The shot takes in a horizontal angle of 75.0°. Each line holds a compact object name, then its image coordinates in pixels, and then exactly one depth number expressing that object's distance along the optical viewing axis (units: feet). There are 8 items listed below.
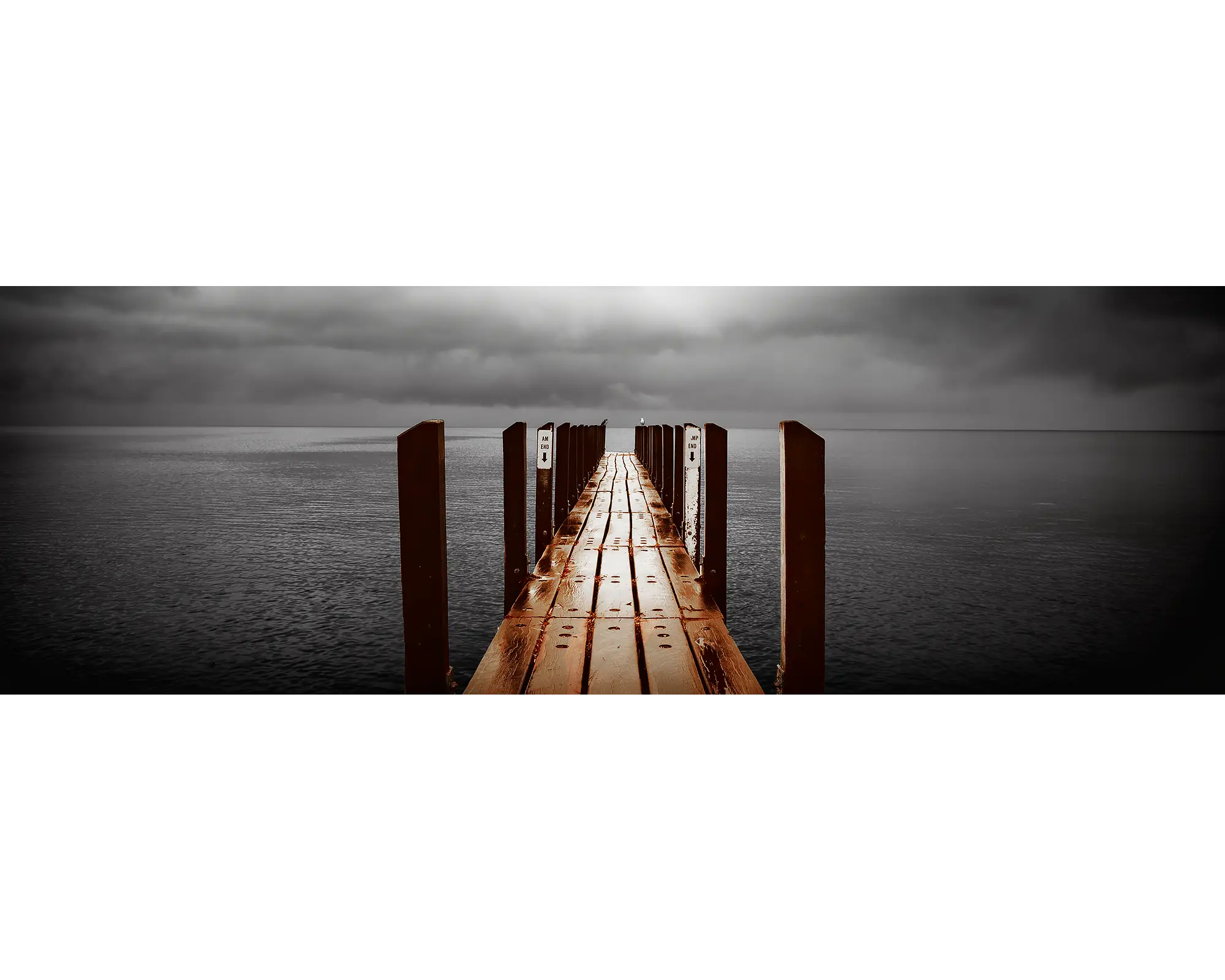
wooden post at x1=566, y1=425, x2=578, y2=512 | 35.63
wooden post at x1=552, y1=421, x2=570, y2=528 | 29.81
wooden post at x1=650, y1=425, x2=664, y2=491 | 44.75
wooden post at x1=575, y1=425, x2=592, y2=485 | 44.32
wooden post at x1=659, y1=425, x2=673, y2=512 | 37.47
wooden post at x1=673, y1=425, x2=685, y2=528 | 31.68
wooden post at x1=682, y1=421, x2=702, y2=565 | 20.70
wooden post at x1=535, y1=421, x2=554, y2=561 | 21.07
